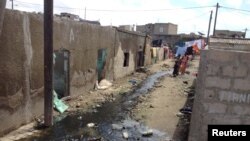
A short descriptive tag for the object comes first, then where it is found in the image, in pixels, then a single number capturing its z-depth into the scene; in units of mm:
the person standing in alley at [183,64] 13187
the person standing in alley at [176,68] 12815
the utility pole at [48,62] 4548
